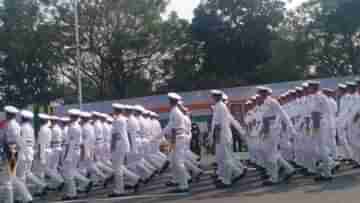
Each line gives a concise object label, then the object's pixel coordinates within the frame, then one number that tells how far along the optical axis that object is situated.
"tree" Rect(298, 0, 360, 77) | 39.56
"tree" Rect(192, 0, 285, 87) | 43.75
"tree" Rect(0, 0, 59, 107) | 41.91
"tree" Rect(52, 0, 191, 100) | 41.22
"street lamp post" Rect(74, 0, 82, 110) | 27.40
